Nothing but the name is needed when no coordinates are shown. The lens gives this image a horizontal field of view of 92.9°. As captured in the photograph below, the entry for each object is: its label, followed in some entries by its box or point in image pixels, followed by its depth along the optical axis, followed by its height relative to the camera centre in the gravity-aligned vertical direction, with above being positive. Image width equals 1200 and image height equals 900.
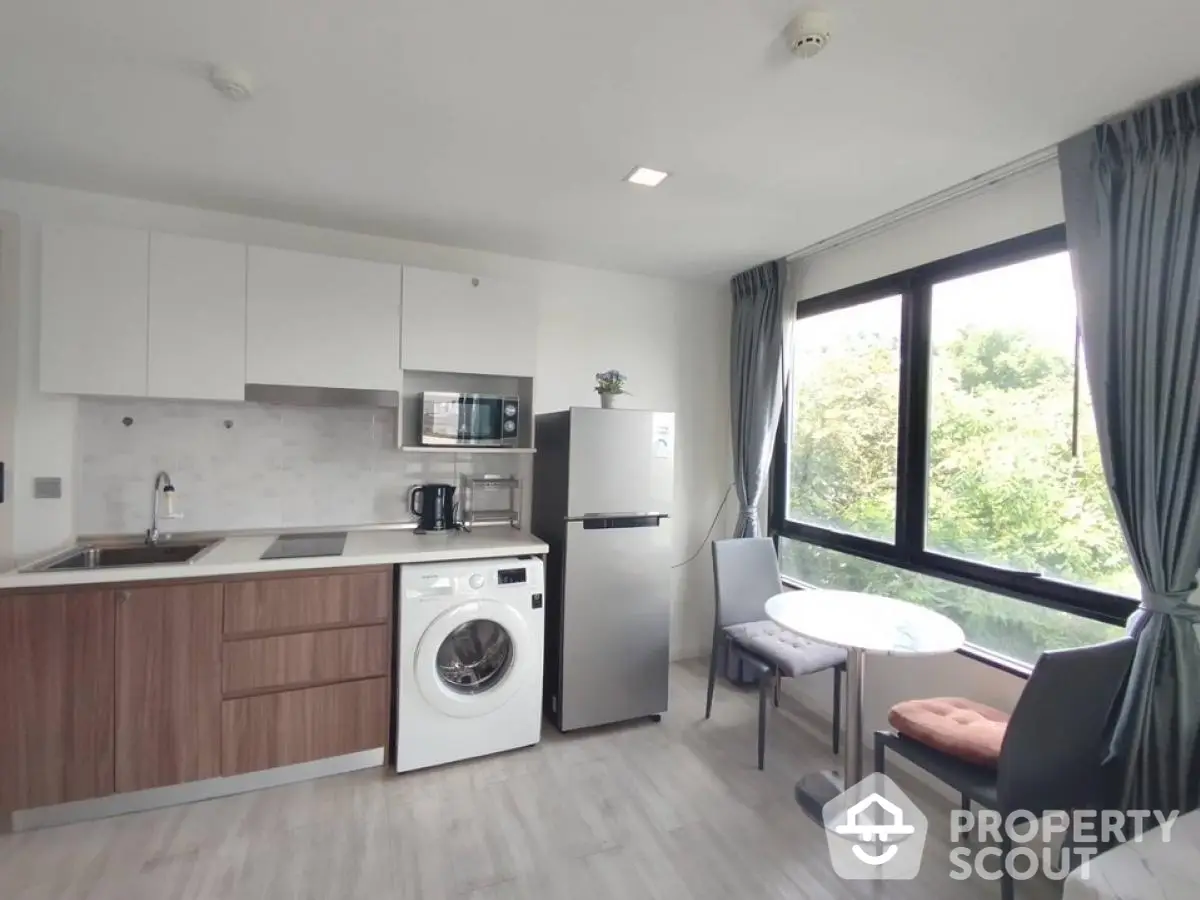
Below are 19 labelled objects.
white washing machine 2.39 -0.95
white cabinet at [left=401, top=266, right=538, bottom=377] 2.70 +0.60
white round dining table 1.90 -0.62
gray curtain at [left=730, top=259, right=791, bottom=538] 3.27 +0.45
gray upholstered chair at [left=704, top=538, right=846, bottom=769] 2.51 -0.87
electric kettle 2.91 -0.31
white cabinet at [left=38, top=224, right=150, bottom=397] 2.19 +0.51
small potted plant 2.91 +0.32
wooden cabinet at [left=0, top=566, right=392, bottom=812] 1.99 -0.90
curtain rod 2.03 +1.07
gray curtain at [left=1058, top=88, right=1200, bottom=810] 1.62 +0.18
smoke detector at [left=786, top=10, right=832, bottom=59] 1.35 +1.02
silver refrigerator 2.73 -0.56
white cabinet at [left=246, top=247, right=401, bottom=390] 2.45 +0.55
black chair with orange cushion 1.55 -0.83
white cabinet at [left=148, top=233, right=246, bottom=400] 2.31 +0.51
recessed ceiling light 2.19 +1.07
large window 2.05 +0.01
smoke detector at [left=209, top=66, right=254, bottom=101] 1.59 +1.02
